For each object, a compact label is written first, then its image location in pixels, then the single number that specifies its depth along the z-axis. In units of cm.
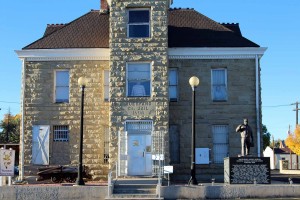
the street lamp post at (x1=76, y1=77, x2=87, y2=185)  2105
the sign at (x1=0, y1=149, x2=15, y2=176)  2183
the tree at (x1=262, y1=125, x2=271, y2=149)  7550
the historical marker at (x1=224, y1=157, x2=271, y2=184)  2122
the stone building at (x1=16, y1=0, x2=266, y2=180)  2681
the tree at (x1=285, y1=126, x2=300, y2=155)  6438
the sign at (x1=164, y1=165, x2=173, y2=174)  2299
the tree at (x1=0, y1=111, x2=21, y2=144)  7618
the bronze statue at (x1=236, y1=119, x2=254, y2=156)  2227
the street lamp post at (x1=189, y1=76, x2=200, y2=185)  2074
